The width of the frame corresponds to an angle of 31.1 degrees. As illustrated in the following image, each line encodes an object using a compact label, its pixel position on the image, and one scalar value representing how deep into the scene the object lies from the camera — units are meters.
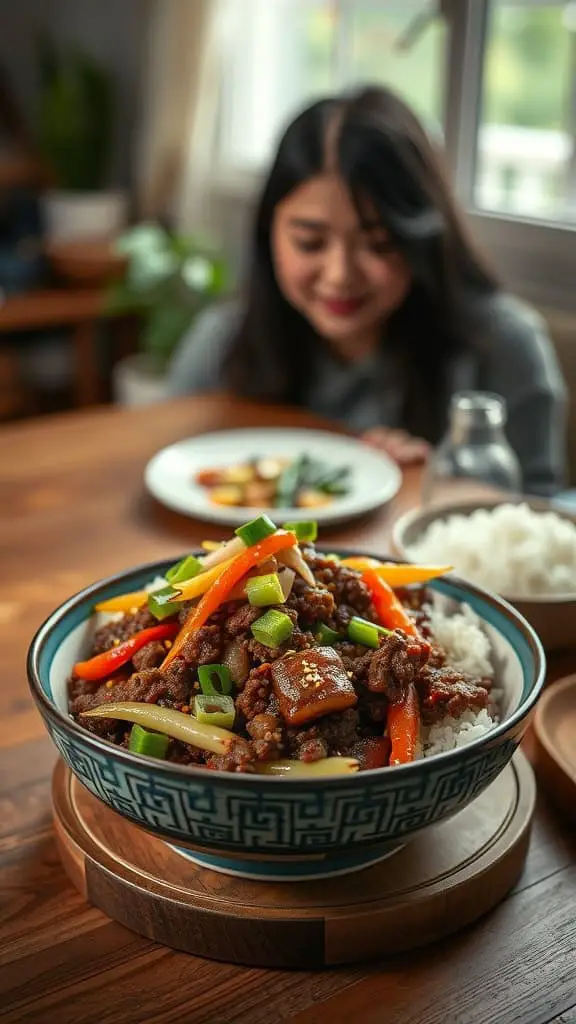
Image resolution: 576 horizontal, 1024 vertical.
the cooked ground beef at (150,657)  0.90
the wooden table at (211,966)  0.74
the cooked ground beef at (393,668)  0.84
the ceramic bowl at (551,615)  1.12
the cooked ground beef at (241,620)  0.86
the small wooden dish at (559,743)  0.93
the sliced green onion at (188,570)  0.93
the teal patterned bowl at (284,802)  0.71
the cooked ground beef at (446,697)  0.87
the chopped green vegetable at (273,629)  0.83
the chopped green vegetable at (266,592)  0.85
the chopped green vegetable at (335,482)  1.70
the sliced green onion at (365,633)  0.88
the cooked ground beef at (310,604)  0.88
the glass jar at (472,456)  1.62
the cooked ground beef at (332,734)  0.80
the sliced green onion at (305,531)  0.99
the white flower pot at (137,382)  3.88
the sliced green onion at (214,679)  0.84
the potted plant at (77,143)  4.70
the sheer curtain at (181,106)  4.19
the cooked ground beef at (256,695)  0.82
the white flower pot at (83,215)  4.73
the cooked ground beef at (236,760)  0.78
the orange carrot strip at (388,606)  0.94
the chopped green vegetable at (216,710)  0.82
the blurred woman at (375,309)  2.11
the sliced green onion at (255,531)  0.89
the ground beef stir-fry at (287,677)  0.80
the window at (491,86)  3.18
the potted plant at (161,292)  3.86
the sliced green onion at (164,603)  0.91
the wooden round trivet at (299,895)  0.78
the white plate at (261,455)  1.56
